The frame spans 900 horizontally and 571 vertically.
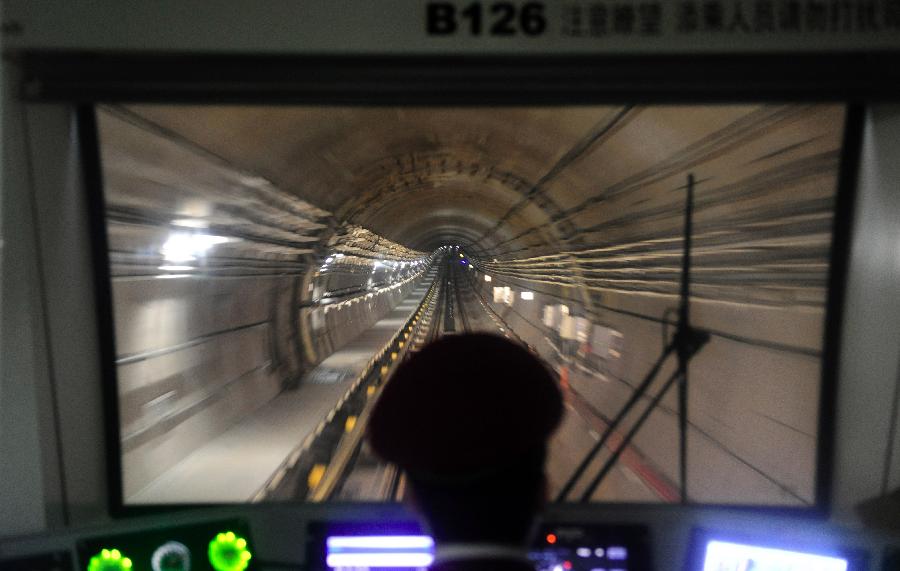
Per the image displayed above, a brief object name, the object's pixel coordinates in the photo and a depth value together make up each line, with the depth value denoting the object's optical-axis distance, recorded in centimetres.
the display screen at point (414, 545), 286
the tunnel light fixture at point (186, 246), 518
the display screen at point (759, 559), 272
